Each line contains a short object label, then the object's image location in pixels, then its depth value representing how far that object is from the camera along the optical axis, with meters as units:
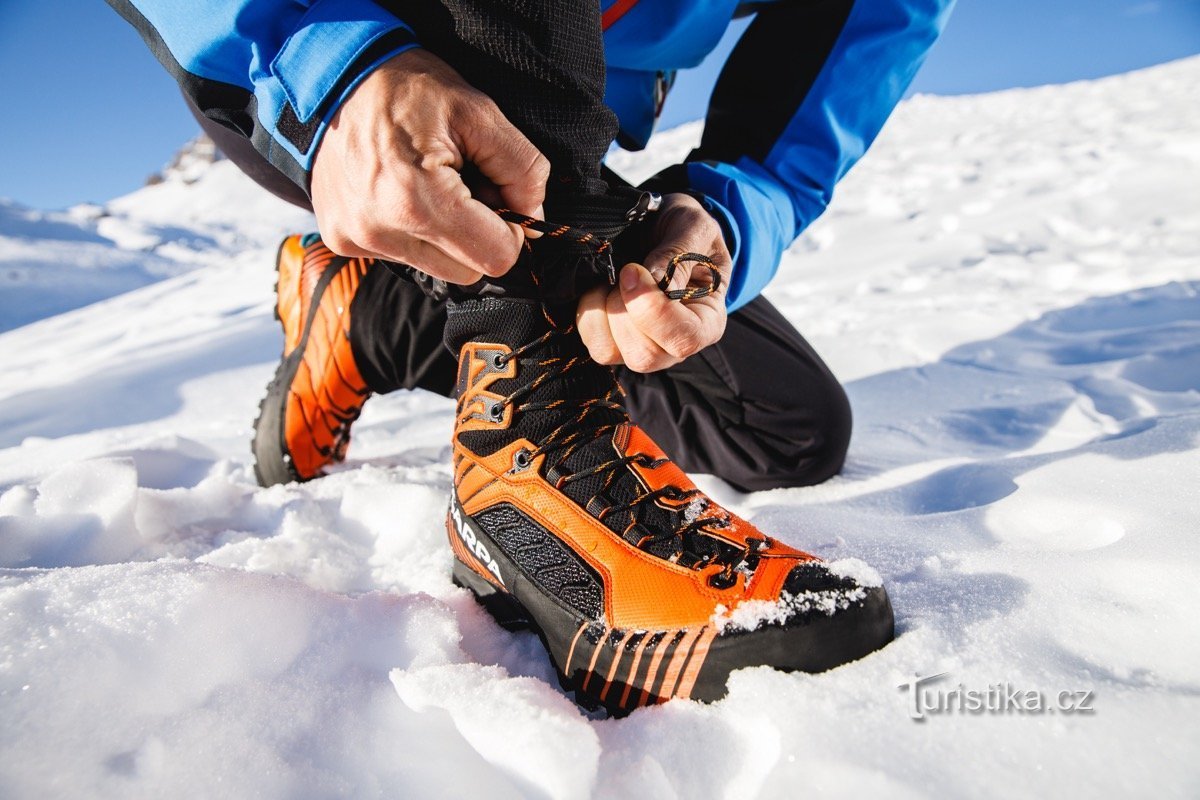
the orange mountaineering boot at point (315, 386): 1.06
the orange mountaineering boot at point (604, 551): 0.52
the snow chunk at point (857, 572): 0.54
